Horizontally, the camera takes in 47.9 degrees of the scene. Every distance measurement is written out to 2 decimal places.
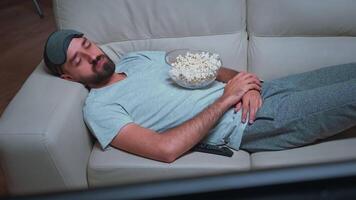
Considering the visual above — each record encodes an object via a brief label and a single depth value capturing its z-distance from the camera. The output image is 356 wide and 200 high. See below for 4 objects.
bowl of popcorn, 1.50
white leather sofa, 1.71
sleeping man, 1.33
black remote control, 1.39
